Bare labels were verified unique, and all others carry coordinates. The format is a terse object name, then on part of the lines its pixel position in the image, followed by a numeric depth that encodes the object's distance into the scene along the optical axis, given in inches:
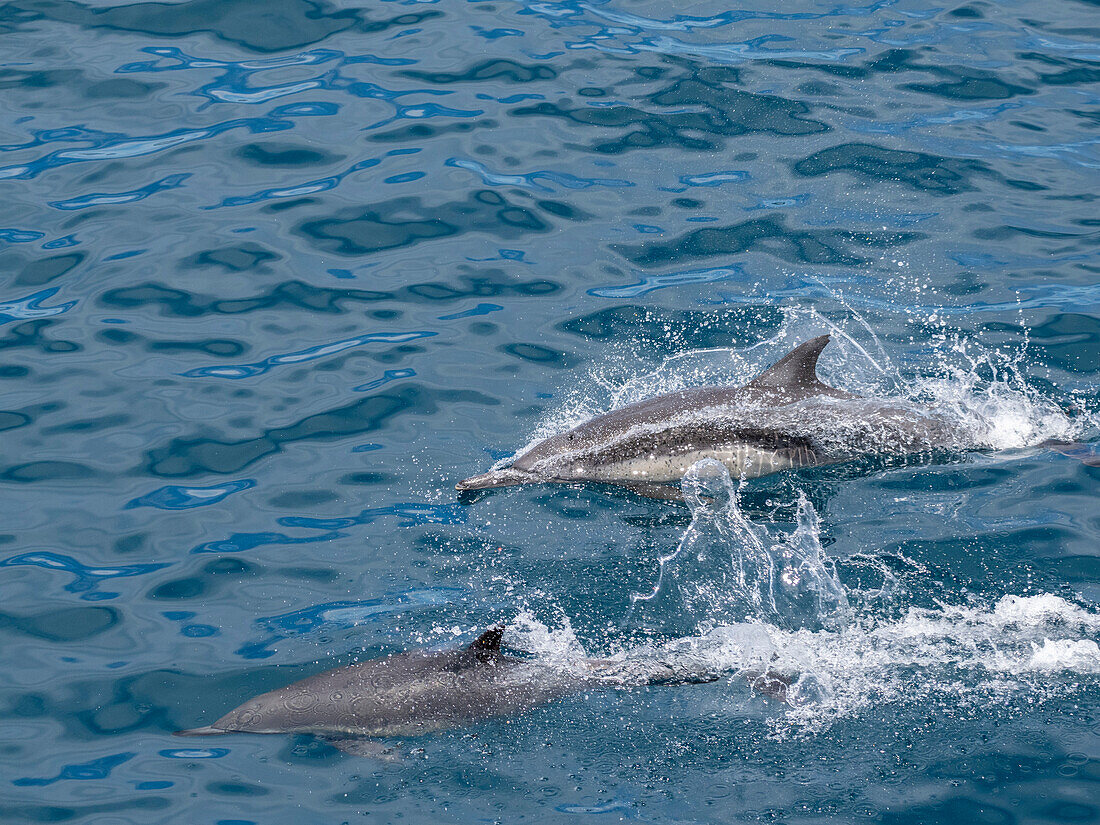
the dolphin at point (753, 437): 725.9
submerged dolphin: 542.9
